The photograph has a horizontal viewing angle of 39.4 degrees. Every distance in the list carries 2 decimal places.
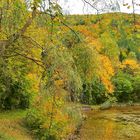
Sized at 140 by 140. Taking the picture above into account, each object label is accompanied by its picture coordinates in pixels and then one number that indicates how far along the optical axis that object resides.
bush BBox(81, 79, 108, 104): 23.47
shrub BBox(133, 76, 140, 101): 27.14
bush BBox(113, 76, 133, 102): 25.90
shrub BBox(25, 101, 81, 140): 9.12
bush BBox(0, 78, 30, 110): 12.83
